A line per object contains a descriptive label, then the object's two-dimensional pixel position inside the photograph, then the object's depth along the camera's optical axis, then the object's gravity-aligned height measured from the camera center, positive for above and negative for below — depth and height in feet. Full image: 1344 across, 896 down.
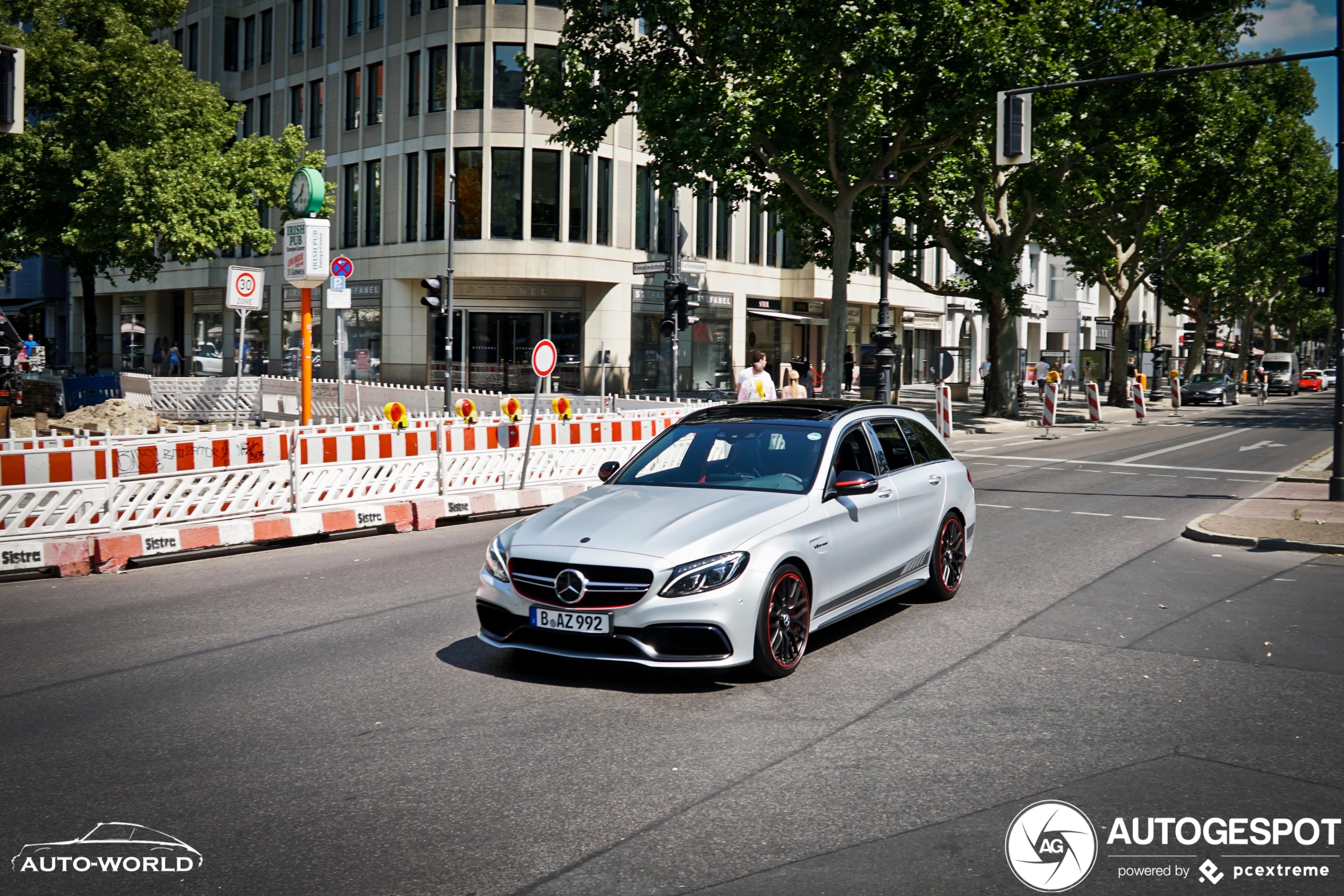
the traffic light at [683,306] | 86.99 +5.82
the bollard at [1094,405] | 104.84 -1.55
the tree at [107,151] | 91.20 +18.29
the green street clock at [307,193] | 53.88 +8.73
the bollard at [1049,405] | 97.09 -1.51
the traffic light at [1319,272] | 50.29 +5.07
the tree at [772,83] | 81.56 +22.17
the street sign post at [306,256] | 51.21 +5.52
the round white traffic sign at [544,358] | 54.70 +1.18
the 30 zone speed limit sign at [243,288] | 76.18 +6.04
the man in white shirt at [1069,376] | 172.77 +1.83
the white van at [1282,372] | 234.99 +3.48
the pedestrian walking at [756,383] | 59.00 +0.10
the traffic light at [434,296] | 86.99 +6.53
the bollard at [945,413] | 87.40 -1.97
